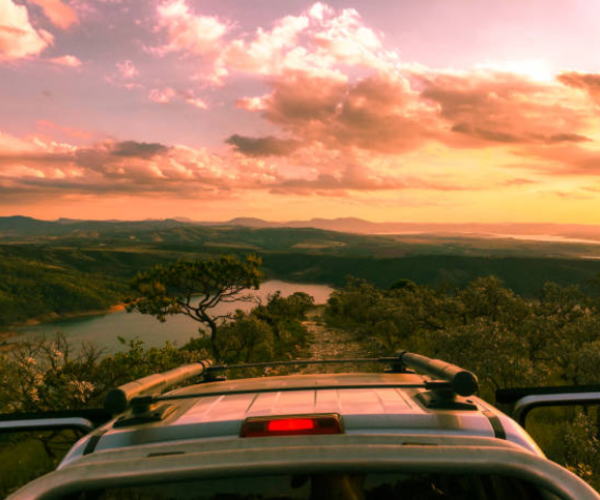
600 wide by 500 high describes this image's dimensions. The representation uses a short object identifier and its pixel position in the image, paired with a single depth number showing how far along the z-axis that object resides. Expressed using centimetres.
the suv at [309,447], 151
